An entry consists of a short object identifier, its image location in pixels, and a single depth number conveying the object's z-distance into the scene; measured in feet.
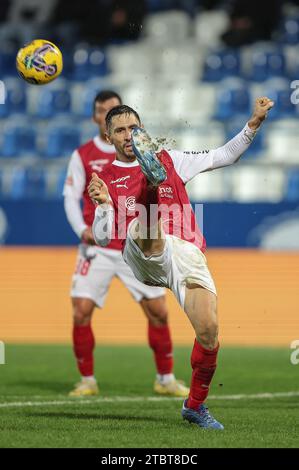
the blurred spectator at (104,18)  61.16
